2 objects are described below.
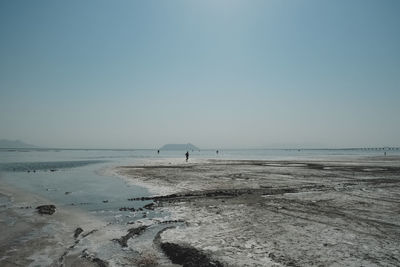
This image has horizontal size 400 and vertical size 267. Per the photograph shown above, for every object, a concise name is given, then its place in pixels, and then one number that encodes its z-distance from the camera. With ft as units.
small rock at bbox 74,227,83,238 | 35.16
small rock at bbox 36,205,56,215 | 47.42
